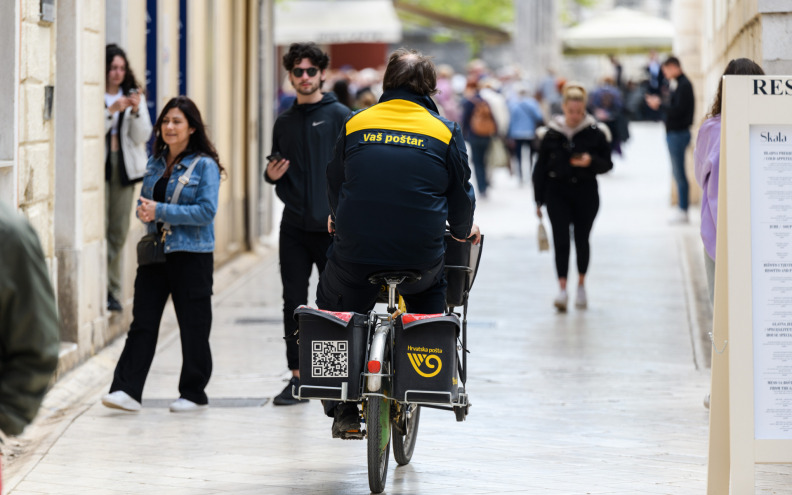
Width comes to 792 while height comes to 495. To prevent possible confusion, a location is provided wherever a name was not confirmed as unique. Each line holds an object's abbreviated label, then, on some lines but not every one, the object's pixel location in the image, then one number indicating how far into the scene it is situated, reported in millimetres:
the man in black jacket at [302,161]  15797
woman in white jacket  20141
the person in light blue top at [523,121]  52656
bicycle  11672
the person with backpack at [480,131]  45875
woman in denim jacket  15375
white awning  62906
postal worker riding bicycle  11672
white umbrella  70319
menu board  11070
